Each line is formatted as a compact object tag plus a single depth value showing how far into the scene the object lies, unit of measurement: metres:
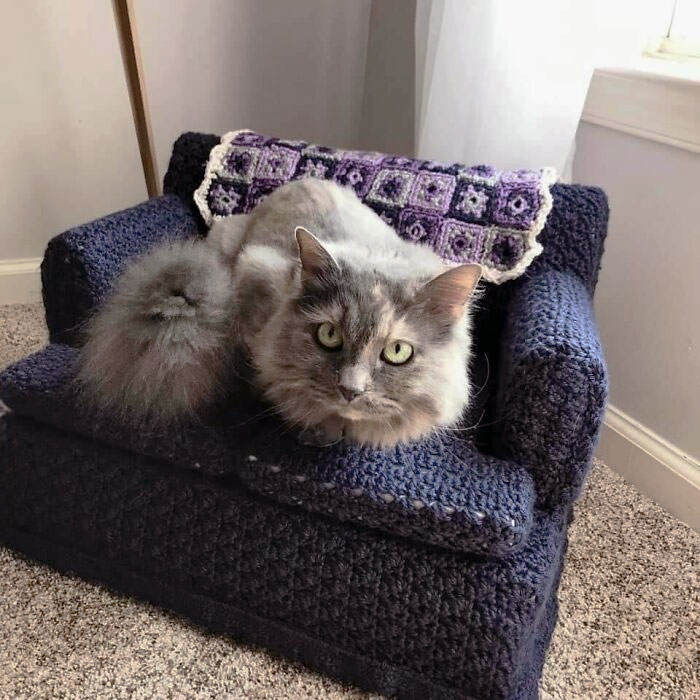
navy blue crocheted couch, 1.00
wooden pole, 1.58
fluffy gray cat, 0.96
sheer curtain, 1.42
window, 1.53
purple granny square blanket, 1.36
